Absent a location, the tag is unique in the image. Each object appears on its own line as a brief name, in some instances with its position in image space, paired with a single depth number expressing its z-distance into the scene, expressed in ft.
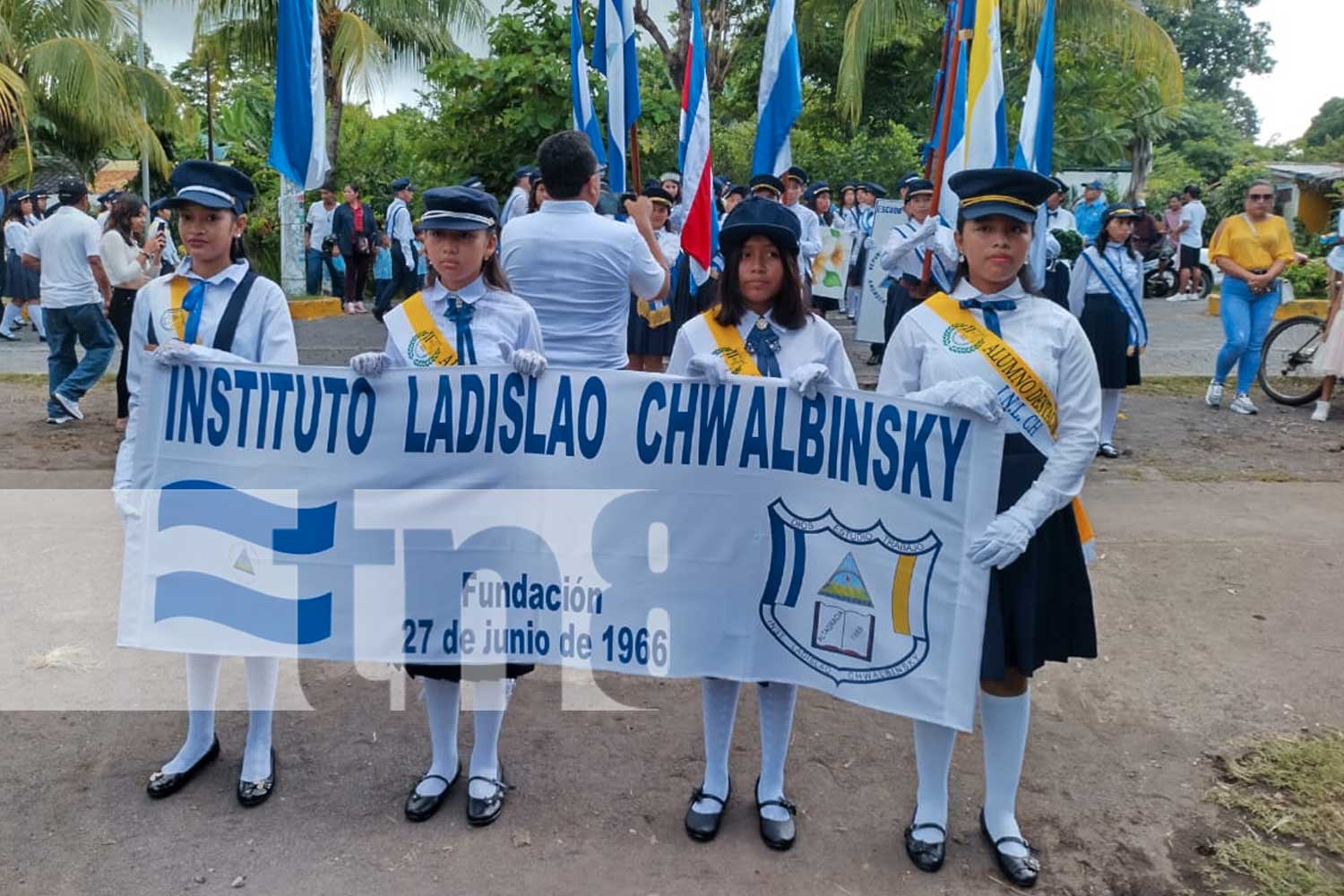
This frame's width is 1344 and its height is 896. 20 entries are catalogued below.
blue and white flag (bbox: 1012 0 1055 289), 20.51
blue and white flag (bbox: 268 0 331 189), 17.11
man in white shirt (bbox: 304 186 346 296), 61.21
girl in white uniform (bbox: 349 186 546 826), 12.33
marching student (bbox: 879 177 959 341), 20.81
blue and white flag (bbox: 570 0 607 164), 23.73
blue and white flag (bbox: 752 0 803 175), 19.35
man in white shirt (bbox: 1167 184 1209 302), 64.13
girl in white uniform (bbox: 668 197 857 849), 11.76
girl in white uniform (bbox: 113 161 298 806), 12.16
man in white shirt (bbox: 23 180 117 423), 30.68
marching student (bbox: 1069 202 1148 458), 27.48
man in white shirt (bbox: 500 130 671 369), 15.02
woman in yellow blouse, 32.01
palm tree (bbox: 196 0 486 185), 59.36
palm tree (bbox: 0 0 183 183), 61.31
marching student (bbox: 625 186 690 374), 27.78
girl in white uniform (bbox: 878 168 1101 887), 10.55
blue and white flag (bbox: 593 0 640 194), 22.61
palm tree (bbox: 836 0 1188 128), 59.06
